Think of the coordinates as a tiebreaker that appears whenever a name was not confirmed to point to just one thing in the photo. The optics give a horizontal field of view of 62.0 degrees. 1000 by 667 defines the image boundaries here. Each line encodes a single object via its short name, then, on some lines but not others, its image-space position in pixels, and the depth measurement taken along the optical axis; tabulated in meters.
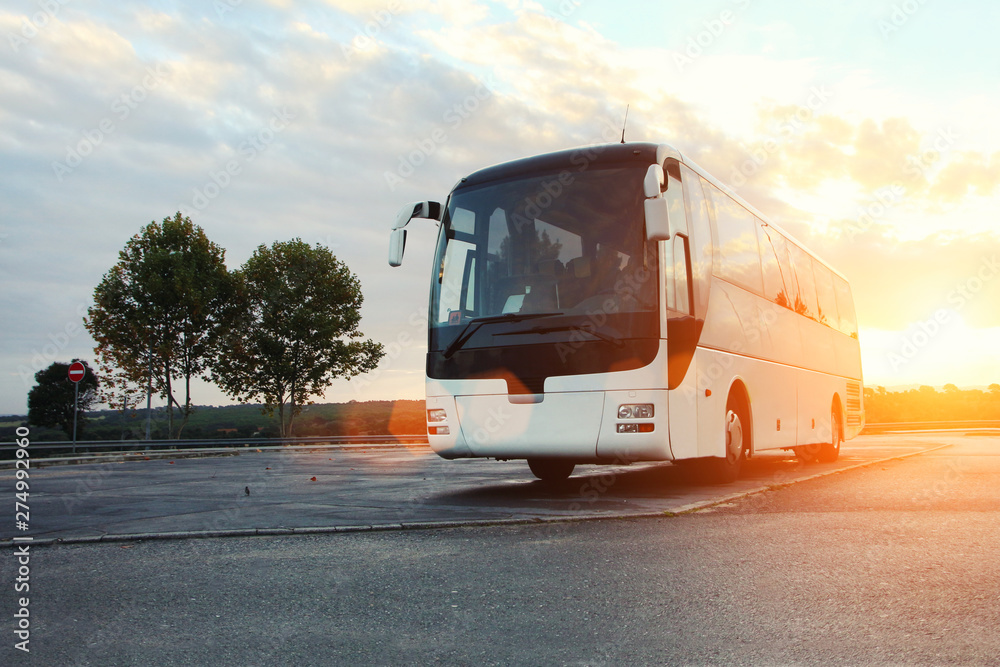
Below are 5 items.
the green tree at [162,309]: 37.38
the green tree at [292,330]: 43.62
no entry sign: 24.34
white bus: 8.57
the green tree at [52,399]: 58.34
